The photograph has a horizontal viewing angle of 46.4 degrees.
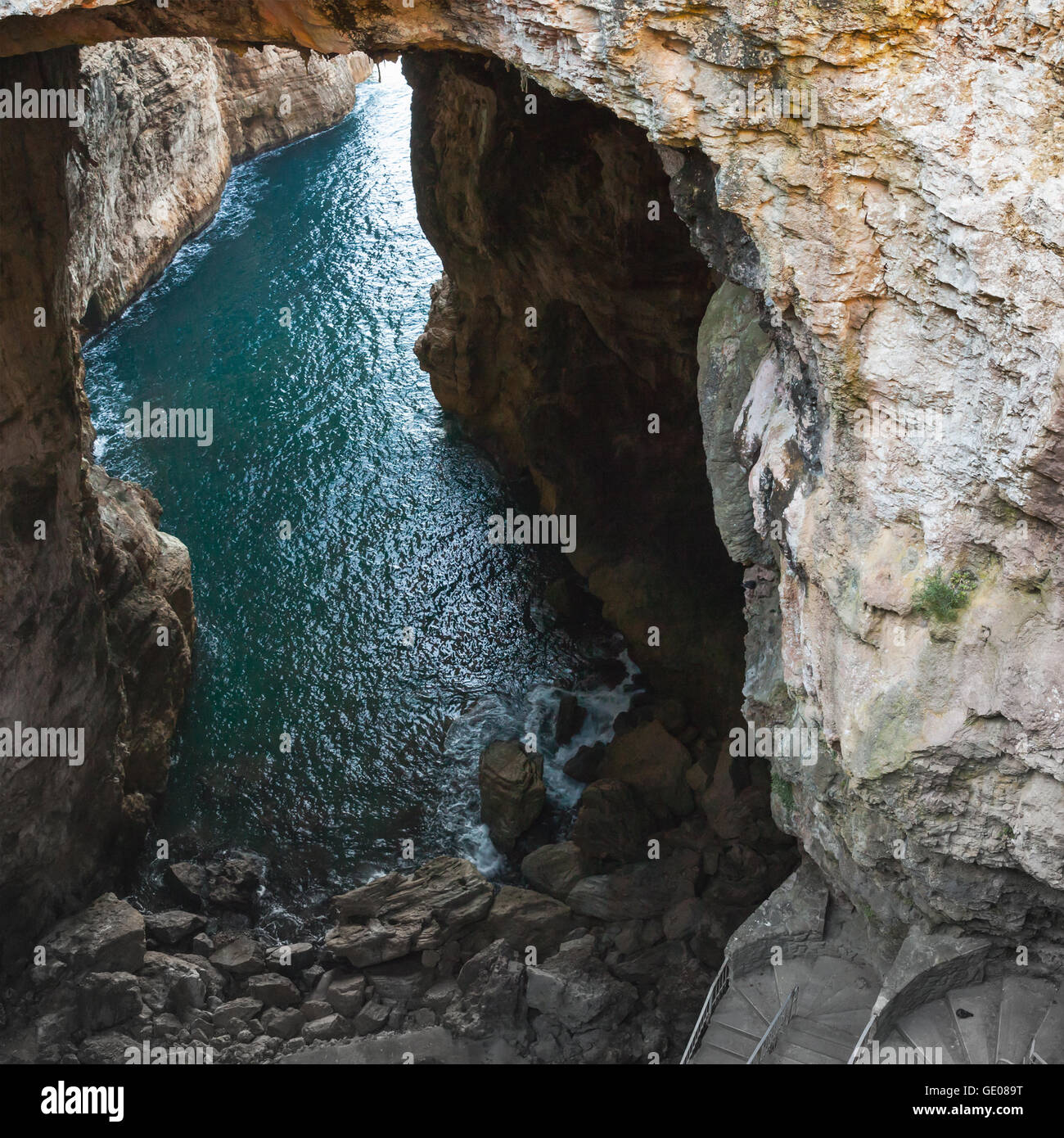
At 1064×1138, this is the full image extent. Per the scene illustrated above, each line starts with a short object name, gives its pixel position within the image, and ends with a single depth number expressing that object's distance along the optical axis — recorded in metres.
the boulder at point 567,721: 20.66
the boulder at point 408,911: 16.11
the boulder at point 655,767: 18.08
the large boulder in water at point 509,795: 18.66
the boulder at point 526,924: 16.06
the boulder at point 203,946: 16.42
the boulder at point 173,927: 16.69
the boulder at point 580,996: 14.43
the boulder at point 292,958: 16.36
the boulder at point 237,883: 17.58
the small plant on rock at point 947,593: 9.75
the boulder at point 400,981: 15.56
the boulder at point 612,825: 17.45
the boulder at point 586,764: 19.61
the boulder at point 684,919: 15.55
